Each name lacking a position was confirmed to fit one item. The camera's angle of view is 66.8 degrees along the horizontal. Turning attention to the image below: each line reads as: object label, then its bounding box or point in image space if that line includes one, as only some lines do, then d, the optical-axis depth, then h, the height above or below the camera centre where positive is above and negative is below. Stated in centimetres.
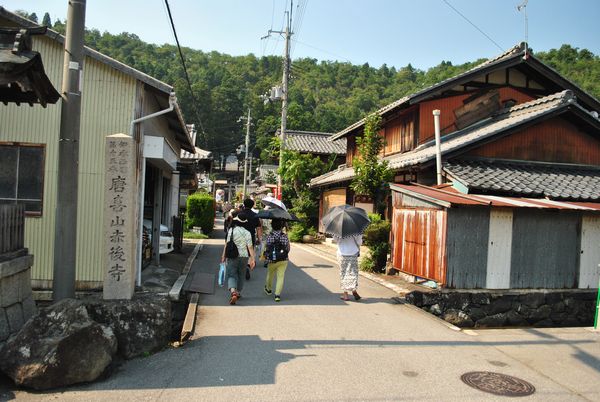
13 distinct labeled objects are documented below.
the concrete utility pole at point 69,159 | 651 +38
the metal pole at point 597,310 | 900 -200
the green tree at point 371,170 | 1541 +100
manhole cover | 561 -229
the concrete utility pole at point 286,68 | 2817 +794
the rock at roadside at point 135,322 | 670 -205
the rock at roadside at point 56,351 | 530 -200
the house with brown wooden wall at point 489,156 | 1110 +164
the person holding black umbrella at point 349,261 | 1017 -142
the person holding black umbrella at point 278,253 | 977 -125
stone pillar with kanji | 755 -50
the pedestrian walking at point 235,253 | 952 -128
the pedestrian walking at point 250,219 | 986 -56
